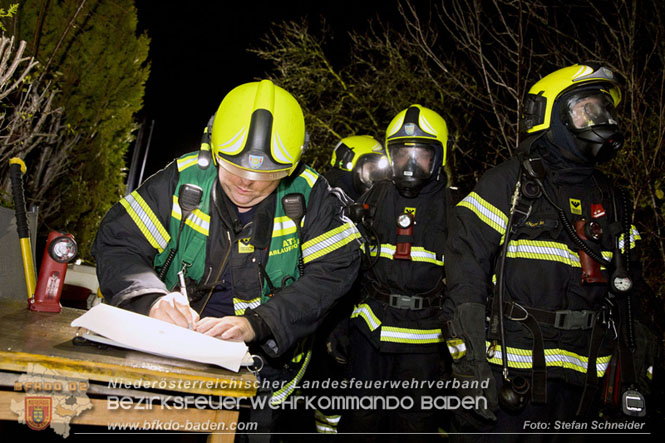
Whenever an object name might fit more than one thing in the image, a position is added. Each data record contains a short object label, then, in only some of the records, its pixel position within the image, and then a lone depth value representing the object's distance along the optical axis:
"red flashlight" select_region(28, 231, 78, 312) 2.61
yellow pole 2.85
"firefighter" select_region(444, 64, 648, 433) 2.76
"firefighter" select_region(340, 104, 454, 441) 4.29
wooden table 1.57
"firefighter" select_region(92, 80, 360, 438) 2.54
